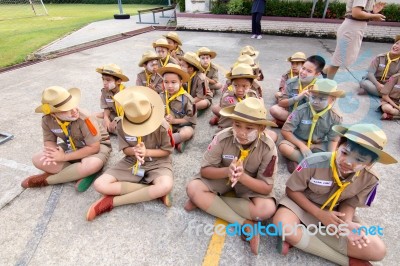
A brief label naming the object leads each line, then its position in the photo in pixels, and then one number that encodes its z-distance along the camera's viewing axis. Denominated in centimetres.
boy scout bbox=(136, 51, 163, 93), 440
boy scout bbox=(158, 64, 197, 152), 360
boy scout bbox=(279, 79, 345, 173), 300
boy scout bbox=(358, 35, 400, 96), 482
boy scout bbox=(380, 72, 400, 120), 436
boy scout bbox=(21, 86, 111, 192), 280
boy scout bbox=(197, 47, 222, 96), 507
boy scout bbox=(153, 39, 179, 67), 483
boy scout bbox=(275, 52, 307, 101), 441
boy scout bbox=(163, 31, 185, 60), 554
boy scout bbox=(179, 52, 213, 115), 433
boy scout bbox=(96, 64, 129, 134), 374
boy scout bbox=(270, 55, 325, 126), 374
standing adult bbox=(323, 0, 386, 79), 421
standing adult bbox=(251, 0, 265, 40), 989
